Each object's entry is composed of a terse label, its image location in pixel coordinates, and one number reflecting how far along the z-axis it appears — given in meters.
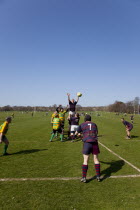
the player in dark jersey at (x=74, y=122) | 12.36
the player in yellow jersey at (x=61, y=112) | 14.04
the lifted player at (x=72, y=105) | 11.91
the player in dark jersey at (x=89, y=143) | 5.38
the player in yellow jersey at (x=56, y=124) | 11.89
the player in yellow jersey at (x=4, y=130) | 8.66
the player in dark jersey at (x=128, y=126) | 13.85
